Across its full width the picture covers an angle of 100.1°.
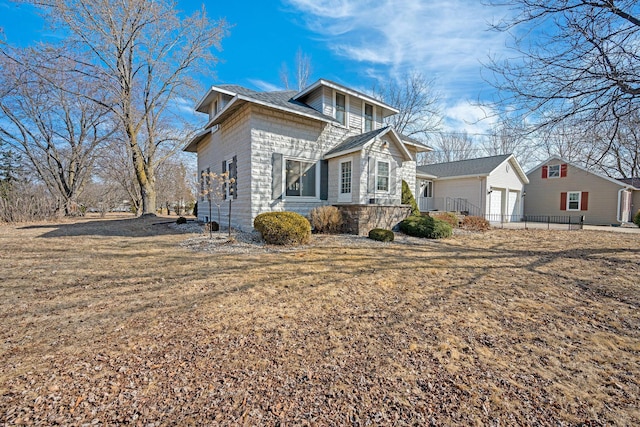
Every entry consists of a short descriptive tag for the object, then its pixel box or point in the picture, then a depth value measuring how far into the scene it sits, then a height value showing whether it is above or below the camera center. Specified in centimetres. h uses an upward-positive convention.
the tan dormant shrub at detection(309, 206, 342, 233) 959 -39
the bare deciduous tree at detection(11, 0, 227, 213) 1465 +950
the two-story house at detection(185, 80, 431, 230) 965 +218
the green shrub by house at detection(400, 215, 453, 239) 979 -68
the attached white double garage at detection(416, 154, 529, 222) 1817 +161
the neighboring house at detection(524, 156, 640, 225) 1845 +122
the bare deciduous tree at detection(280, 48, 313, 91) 2496 +1292
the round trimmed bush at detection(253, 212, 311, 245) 758 -61
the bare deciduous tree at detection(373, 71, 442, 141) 2391 +984
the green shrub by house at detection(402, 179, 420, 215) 1344 +61
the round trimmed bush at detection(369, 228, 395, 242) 857 -84
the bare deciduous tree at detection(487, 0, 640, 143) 575 +346
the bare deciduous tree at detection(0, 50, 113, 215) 1775 +623
